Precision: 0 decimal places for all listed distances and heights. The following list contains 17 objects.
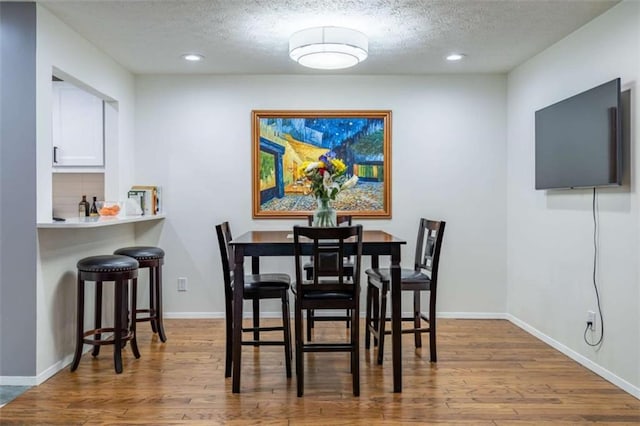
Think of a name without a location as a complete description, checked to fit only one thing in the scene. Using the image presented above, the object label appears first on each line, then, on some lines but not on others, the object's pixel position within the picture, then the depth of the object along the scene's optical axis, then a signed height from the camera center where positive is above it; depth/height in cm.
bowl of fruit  372 +1
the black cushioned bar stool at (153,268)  379 -46
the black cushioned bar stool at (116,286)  317 -49
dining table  288 -37
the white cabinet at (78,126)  439 +75
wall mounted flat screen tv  290 +46
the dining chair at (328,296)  279 -49
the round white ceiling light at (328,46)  326 +109
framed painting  470 +55
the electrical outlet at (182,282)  476 -69
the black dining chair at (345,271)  380 -48
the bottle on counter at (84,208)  455 +2
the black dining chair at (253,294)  307 -52
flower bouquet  324 +18
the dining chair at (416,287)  328 -52
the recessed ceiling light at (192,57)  404 +127
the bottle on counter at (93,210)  456 +0
